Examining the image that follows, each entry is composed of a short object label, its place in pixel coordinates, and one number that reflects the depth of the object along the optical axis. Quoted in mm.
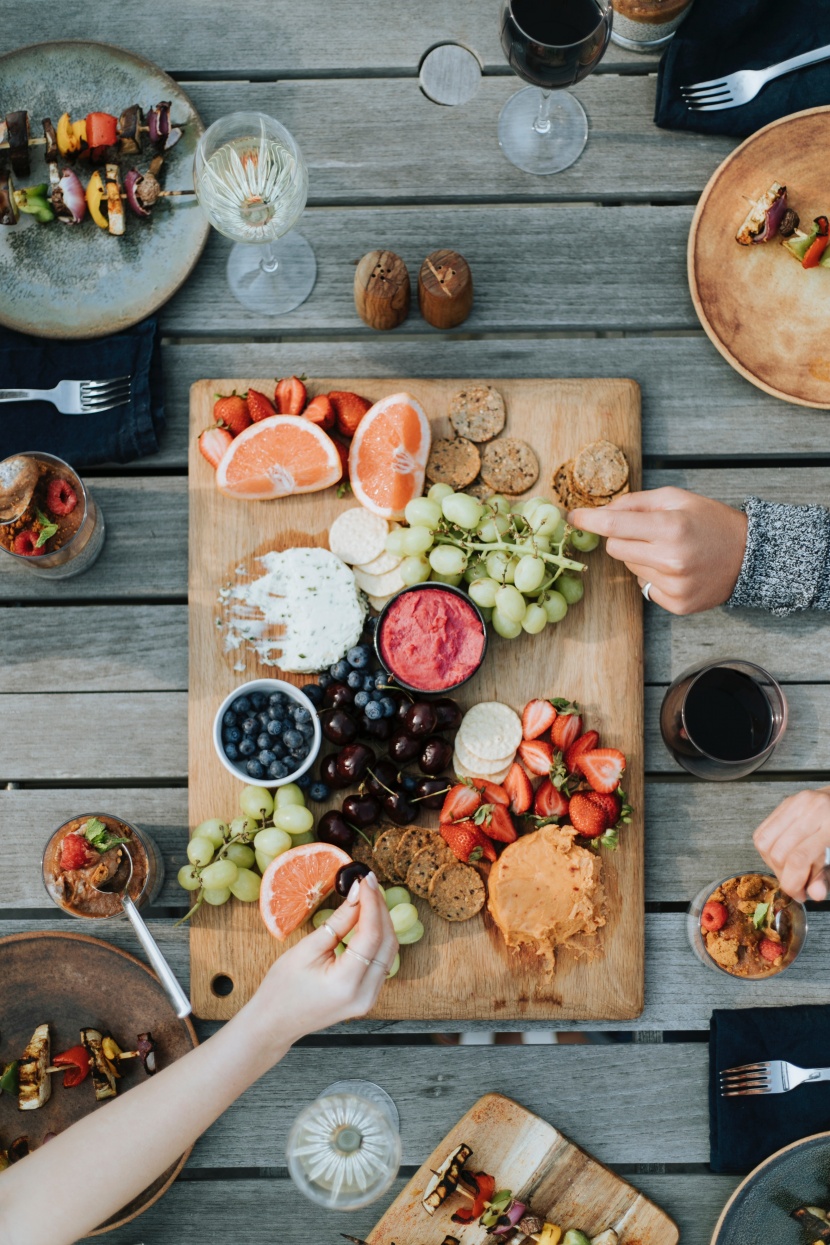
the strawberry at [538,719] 1681
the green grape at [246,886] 1650
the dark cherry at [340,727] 1645
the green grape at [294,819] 1642
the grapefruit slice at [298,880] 1629
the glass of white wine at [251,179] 1587
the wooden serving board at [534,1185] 1677
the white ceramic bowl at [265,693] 1604
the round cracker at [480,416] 1745
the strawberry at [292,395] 1730
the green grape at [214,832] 1665
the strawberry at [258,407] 1737
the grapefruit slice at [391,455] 1693
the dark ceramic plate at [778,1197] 1646
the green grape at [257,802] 1661
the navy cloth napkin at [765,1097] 1688
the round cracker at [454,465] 1737
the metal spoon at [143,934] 1586
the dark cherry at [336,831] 1661
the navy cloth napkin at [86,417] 1771
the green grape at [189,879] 1632
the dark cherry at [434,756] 1646
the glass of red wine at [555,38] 1492
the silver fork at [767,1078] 1680
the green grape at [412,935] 1631
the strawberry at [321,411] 1712
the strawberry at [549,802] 1672
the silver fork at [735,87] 1791
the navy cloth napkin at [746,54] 1788
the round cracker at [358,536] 1710
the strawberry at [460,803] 1661
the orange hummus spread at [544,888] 1634
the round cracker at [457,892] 1663
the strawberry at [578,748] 1684
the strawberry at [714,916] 1680
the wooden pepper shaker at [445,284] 1693
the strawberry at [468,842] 1647
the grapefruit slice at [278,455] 1706
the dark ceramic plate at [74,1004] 1662
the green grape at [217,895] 1654
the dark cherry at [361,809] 1653
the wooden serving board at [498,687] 1683
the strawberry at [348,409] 1730
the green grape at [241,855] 1669
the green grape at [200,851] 1643
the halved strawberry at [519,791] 1672
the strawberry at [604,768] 1656
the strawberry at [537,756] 1671
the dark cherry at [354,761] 1640
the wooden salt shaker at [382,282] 1699
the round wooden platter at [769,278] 1759
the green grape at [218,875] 1622
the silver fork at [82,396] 1774
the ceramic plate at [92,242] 1797
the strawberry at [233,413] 1738
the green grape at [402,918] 1607
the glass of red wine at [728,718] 1594
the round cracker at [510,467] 1745
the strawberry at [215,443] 1735
